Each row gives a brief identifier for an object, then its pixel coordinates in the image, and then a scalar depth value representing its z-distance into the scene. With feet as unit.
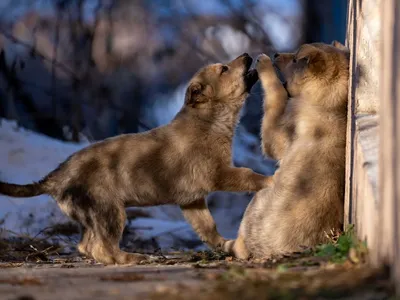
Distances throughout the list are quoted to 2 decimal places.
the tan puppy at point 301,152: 39.93
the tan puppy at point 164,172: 42.27
